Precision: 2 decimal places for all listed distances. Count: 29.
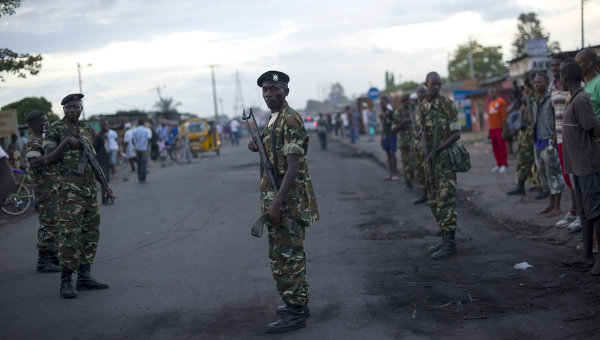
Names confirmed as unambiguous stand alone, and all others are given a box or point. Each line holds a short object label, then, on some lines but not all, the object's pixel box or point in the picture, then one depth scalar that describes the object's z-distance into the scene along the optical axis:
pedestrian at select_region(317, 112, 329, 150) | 30.55
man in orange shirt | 13.16
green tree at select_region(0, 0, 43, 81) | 11.21
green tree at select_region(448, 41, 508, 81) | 81.25
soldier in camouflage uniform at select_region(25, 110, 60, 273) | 7.01
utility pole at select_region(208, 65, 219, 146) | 91.94
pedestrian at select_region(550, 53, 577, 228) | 7.05
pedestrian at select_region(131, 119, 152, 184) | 18.03
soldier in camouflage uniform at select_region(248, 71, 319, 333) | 4.54
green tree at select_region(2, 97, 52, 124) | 13.75
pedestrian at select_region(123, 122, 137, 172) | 21.98
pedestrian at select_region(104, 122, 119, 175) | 21.11
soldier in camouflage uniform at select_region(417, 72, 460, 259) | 6.76
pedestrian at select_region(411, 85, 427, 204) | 10.53
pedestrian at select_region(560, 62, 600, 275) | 5.48
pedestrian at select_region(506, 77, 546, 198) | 9.70
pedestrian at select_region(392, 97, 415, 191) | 12.59
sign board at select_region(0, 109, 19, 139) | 13.22
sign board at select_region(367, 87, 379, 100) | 29.83
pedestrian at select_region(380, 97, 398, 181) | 14.22
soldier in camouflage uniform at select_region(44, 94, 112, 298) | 5.79
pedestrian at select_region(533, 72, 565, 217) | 8.30
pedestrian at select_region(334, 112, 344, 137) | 51.93
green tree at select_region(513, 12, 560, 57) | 64.88
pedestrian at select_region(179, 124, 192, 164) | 27.02
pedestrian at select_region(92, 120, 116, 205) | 13.24
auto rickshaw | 31.78
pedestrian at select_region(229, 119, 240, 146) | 46.12
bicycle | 12.59
